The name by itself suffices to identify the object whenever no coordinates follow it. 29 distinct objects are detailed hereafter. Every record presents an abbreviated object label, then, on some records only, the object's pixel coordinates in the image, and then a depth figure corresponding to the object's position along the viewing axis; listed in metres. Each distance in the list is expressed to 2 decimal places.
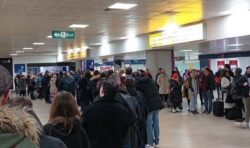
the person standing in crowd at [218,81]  15.15
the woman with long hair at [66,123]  3.02
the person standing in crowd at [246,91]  9.31
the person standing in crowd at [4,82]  1.40
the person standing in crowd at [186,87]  13.77
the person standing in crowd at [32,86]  23.61
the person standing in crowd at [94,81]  10.39
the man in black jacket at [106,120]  4.11
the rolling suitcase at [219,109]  12.13
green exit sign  14.59
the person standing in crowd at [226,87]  11.45
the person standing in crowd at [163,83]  14.65
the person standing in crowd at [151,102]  7.30
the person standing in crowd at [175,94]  13.93
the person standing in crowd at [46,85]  20.60
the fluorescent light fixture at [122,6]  9.50
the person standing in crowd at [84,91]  11.75
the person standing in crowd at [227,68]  12.53
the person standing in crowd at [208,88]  12.95
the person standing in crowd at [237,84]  9.45
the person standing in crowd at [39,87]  23.71
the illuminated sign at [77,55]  25.76
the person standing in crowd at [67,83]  14.44
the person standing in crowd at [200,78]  13.45
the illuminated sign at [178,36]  13.21
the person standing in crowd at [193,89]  13.28
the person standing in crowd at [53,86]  17.86
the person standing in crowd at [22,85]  22.68
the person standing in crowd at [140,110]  5.84
